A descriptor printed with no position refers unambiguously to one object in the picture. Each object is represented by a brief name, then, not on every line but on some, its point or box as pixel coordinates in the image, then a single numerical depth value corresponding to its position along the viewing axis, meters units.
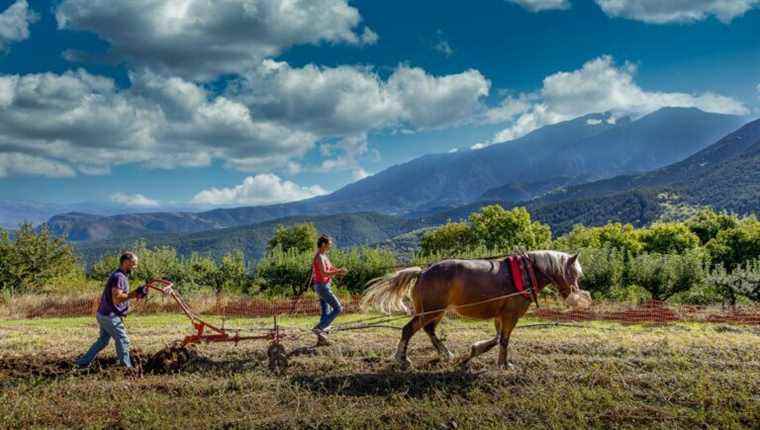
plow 9.12
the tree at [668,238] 64.06
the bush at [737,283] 21.53
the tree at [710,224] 71.44
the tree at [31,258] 32.47
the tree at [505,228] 71.00
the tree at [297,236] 88.75
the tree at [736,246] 47.47
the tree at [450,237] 77.69
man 8.75
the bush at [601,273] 23.56
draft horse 8.86
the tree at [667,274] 23.56
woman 10.31
